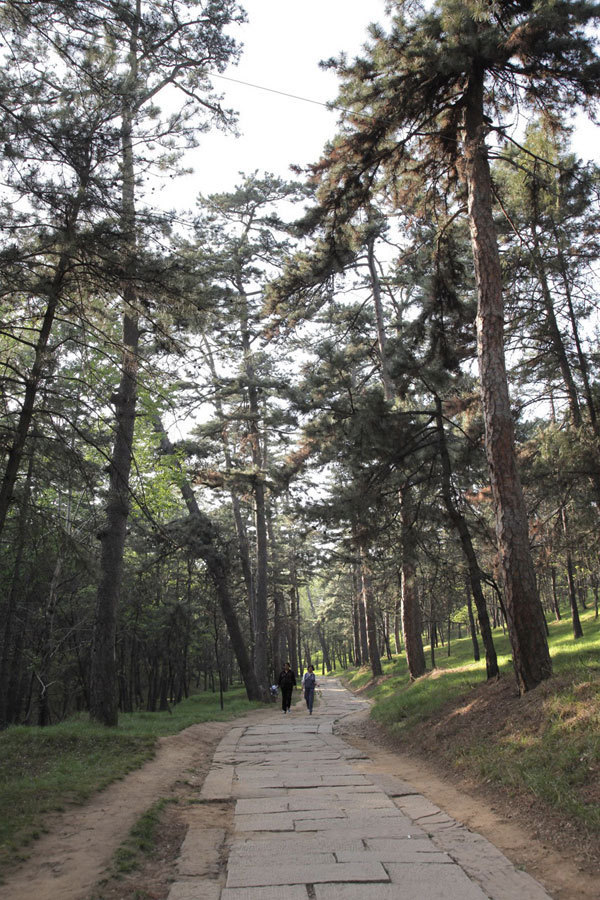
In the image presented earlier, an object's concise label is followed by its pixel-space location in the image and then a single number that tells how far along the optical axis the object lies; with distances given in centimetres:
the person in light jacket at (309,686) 1864
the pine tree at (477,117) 812
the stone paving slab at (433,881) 373
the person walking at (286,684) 1852
